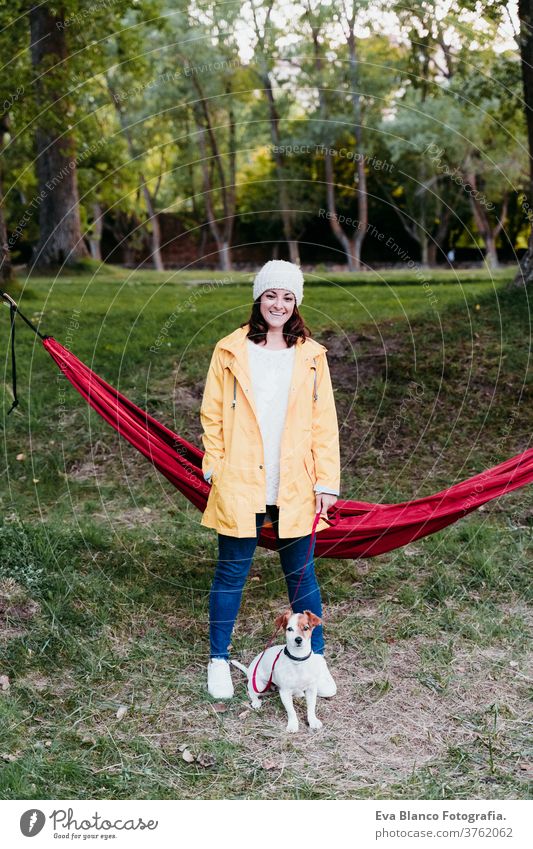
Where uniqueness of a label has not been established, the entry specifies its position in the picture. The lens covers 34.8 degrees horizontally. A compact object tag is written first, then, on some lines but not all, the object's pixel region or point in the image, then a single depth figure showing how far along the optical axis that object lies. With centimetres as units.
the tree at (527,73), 680
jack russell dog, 321
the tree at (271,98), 1609
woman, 332
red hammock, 391
